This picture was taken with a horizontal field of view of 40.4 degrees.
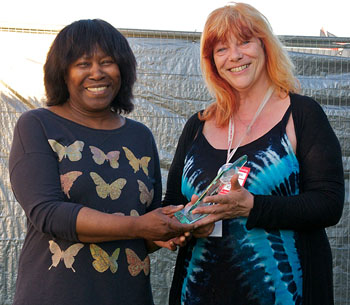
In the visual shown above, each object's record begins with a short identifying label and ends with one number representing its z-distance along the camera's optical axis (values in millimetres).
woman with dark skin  1878
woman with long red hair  2006
